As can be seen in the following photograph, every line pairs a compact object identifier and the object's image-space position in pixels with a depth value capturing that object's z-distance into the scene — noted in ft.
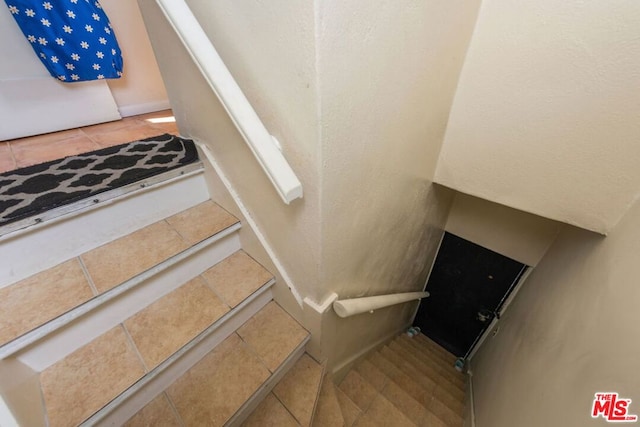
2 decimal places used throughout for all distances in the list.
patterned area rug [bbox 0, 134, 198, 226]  2.95
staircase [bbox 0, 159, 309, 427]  2.50
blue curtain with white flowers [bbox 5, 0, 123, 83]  4.89
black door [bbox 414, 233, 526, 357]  7.38
